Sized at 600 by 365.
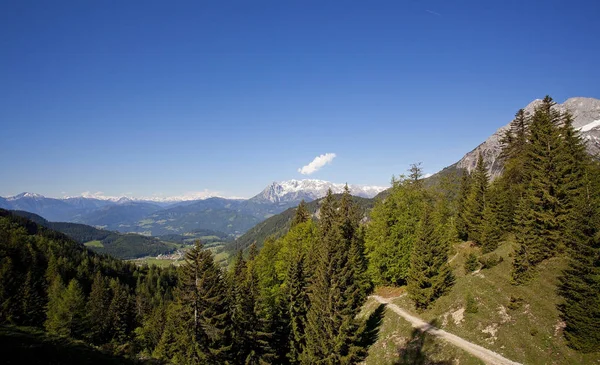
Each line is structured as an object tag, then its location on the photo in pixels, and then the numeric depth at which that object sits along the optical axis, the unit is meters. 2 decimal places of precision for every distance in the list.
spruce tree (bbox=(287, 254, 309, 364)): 39.72
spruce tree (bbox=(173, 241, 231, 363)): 31.16
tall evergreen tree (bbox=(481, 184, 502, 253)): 42.25
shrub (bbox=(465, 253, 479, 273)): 39.00
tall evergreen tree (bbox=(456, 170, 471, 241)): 53.86
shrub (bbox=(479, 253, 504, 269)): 36.44
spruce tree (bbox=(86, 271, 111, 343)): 79.50
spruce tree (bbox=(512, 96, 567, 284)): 30.94
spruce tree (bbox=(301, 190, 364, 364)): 32.22
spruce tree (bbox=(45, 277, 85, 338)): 70.46
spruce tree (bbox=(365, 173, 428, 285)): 43.22
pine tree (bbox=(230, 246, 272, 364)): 35.53
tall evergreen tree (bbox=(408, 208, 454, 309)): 35.19
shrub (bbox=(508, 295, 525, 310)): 28.41
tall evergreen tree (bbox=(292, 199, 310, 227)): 64.06
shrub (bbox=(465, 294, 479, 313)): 30.97
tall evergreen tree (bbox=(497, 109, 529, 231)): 43.25
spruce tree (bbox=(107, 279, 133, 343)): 84.50
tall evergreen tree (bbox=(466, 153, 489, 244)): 48.38
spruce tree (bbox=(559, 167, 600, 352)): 21.23
